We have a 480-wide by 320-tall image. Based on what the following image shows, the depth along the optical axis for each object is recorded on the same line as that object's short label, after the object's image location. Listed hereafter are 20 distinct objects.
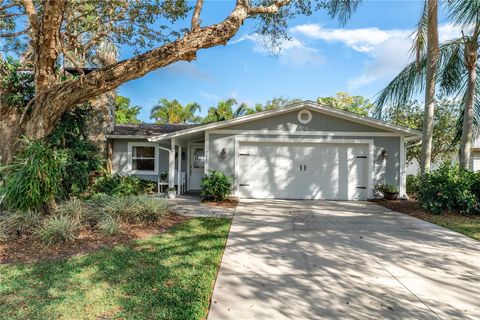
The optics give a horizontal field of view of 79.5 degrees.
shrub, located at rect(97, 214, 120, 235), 5.42
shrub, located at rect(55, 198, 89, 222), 5.61
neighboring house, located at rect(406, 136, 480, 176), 17.00
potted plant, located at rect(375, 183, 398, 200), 10.62
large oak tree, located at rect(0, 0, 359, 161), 5.89
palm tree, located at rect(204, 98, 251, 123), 25.09
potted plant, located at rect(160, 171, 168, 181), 12.78
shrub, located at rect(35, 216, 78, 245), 4.77
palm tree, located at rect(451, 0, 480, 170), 8.29
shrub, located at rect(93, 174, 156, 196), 9.99
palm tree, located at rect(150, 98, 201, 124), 28.03
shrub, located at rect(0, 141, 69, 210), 5.45
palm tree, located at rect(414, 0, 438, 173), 9.27
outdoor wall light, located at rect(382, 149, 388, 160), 10.97
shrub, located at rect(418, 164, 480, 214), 7.98
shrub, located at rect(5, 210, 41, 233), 5.12
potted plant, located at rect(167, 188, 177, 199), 11.02
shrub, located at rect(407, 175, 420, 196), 12.21
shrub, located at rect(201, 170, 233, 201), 10.02
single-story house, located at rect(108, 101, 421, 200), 11.00
